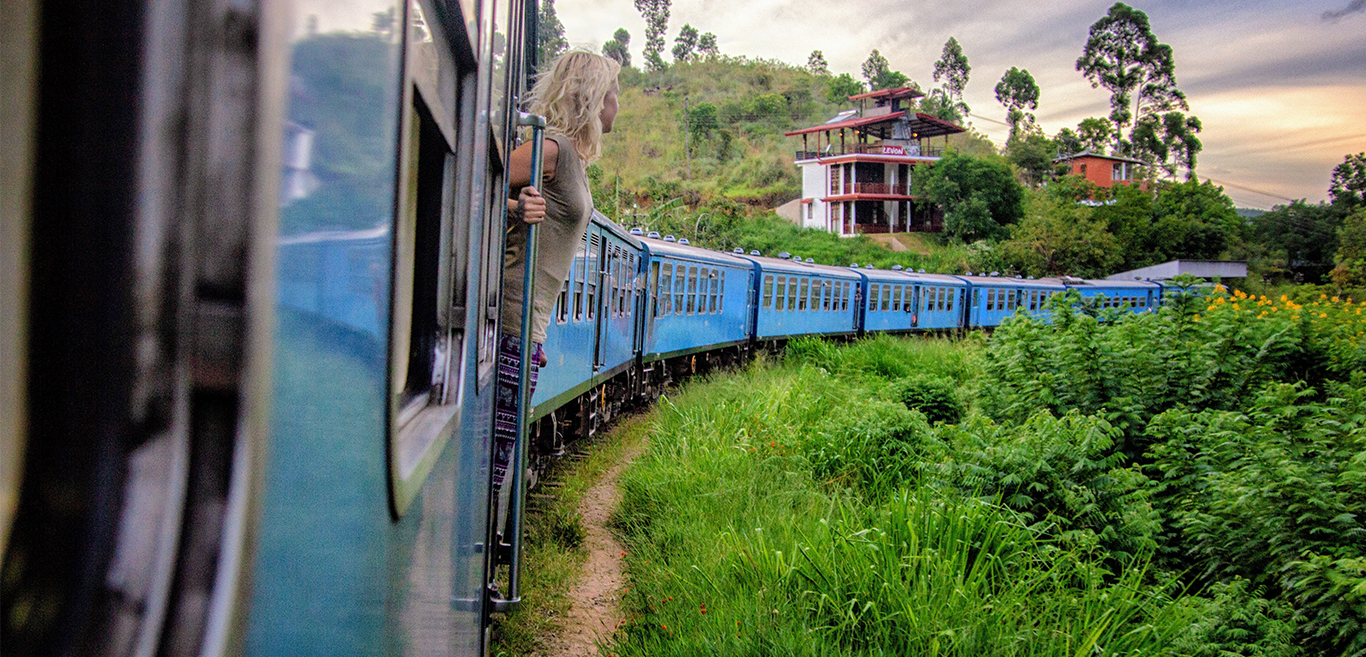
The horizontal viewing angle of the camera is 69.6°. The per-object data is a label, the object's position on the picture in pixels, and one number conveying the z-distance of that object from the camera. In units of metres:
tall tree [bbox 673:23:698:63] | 99.00
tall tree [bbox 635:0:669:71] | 89.50
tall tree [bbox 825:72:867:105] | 89.03
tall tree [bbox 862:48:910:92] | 89.50
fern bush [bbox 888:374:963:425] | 9.76
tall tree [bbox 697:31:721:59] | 99.00
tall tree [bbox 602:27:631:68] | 82.99
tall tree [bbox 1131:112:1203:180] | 68.31
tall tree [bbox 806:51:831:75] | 106.62
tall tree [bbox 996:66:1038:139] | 79.19
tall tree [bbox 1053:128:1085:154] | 73.25
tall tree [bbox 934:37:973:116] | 85.31
